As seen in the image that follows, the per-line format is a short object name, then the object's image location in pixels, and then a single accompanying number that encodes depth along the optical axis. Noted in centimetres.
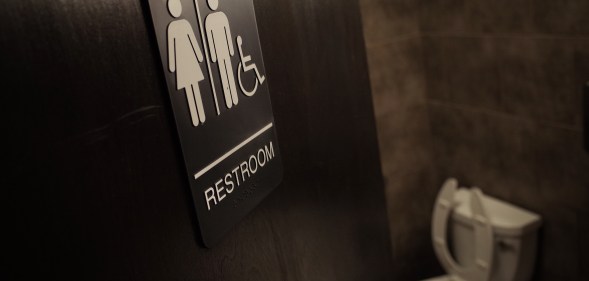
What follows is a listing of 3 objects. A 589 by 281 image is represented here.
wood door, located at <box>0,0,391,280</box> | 61
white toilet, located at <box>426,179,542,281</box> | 225
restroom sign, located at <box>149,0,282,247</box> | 83
